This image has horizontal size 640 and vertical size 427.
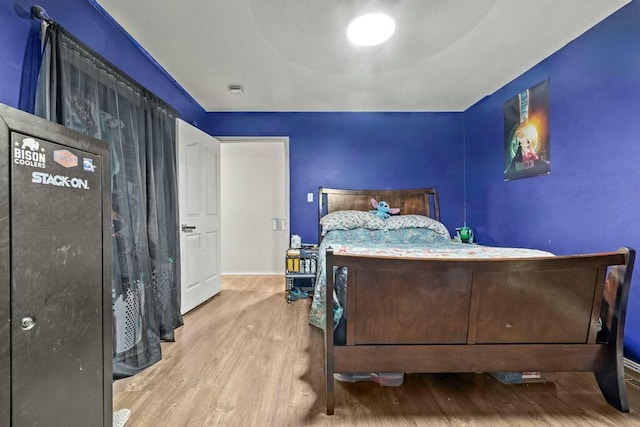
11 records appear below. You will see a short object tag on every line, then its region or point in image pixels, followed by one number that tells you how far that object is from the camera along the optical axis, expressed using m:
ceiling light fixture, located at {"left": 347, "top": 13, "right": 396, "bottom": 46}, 1.85
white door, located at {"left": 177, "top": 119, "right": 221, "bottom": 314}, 2.70
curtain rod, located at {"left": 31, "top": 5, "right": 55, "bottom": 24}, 1.39
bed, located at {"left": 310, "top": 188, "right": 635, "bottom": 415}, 1.42
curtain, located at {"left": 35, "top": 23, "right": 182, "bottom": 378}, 1.49
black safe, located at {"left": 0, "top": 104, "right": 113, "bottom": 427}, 0.79
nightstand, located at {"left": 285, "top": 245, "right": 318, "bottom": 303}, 3.25
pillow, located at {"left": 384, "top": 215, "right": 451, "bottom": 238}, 3.18
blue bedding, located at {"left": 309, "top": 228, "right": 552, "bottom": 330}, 2.00
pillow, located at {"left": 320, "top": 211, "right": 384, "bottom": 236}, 3.23
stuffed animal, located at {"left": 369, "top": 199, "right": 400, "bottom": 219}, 3.38
